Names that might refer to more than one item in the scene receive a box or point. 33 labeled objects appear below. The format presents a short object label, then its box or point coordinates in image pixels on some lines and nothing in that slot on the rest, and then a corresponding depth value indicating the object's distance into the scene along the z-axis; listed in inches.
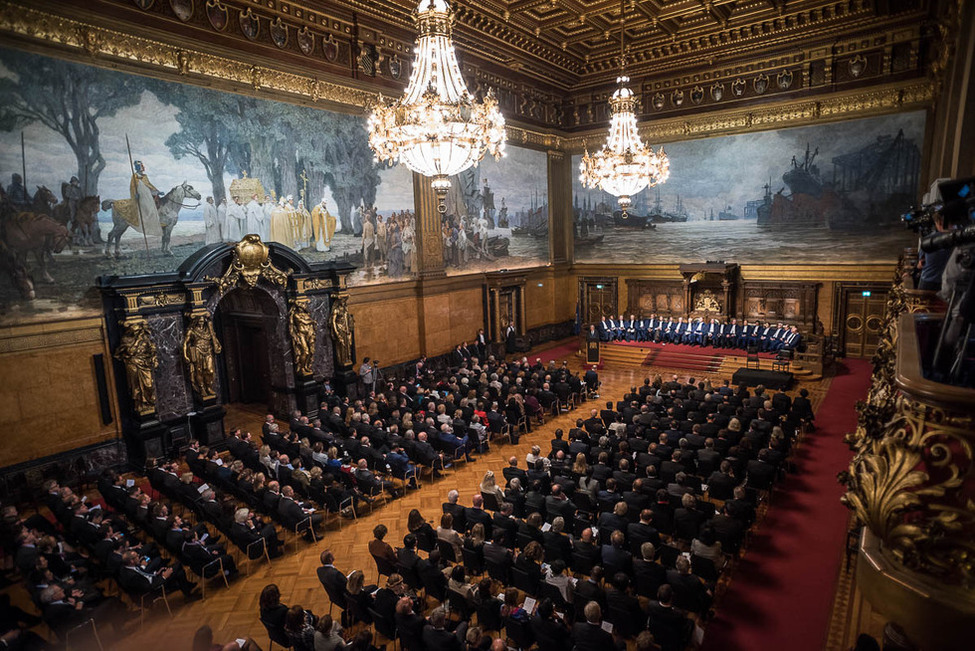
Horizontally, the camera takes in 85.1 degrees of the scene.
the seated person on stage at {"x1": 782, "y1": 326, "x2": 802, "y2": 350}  685.9
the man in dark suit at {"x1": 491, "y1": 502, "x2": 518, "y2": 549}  293.4
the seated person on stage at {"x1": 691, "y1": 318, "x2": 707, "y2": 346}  773.9
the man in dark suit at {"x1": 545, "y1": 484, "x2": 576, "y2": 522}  310.5
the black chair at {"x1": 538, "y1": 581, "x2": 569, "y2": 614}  245.8
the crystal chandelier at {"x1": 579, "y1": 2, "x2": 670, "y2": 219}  482.3
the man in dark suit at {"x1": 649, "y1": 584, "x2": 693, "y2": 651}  219.3
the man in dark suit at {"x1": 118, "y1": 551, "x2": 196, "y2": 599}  268.7
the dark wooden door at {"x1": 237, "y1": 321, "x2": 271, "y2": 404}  653.3
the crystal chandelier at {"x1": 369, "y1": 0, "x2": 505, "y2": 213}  291.7
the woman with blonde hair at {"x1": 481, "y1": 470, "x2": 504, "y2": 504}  353.4
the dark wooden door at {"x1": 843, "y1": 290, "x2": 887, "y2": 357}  713.0
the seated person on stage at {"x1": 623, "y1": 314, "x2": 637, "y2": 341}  812.6
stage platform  701.9
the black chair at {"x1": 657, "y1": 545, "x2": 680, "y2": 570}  272.2
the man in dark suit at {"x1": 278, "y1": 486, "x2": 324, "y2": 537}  333.1
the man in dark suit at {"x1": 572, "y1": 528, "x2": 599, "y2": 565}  272.4
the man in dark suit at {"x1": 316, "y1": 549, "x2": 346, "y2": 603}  257.1
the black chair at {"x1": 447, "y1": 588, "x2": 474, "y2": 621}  246.8
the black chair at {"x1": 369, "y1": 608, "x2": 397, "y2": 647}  237.5
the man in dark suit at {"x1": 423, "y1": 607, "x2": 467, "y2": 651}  209.6
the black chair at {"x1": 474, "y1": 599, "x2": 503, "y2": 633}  235.9
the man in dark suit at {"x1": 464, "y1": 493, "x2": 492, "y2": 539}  309.9
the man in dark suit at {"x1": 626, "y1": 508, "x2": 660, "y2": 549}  282.7
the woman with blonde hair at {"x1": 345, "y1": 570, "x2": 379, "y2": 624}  246.5
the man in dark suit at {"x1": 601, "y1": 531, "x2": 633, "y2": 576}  266.1
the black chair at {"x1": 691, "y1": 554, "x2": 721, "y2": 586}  261.7
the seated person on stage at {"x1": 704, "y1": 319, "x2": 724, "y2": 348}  759.7
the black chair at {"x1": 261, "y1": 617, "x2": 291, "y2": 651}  228.0
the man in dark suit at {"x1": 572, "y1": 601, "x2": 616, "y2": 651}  205.3
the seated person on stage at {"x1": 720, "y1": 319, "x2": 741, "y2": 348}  743.7
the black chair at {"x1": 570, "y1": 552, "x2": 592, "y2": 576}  272.8
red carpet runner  247.6
